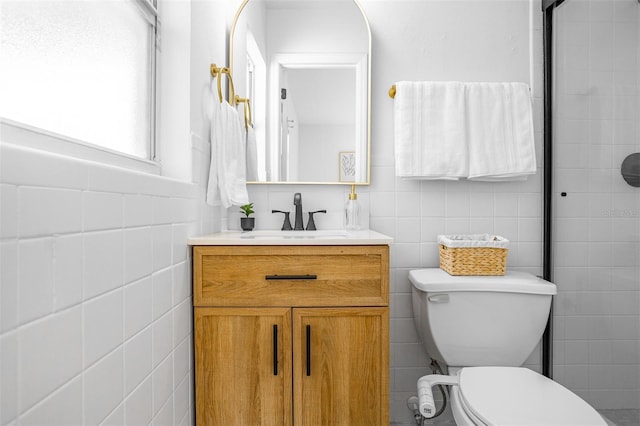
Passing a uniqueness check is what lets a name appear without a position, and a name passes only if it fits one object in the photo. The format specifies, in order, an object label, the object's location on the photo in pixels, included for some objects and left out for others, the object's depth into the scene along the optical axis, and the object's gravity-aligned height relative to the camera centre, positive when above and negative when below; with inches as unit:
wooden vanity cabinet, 48.6 -15.5
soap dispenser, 65.9 +0.1
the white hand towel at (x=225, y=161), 57.7 +7.8
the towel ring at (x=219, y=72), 57.9 +21.6
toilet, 56.5 -15.1
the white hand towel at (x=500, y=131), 66.2 +14.1
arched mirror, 67.4 +22.8
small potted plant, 66.1 -1.2
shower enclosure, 52.8 +2.4
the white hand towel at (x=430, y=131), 66.4 +14.1
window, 27.6 +12.7
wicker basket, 59.6 -6.6
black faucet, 67.3 +0.2
